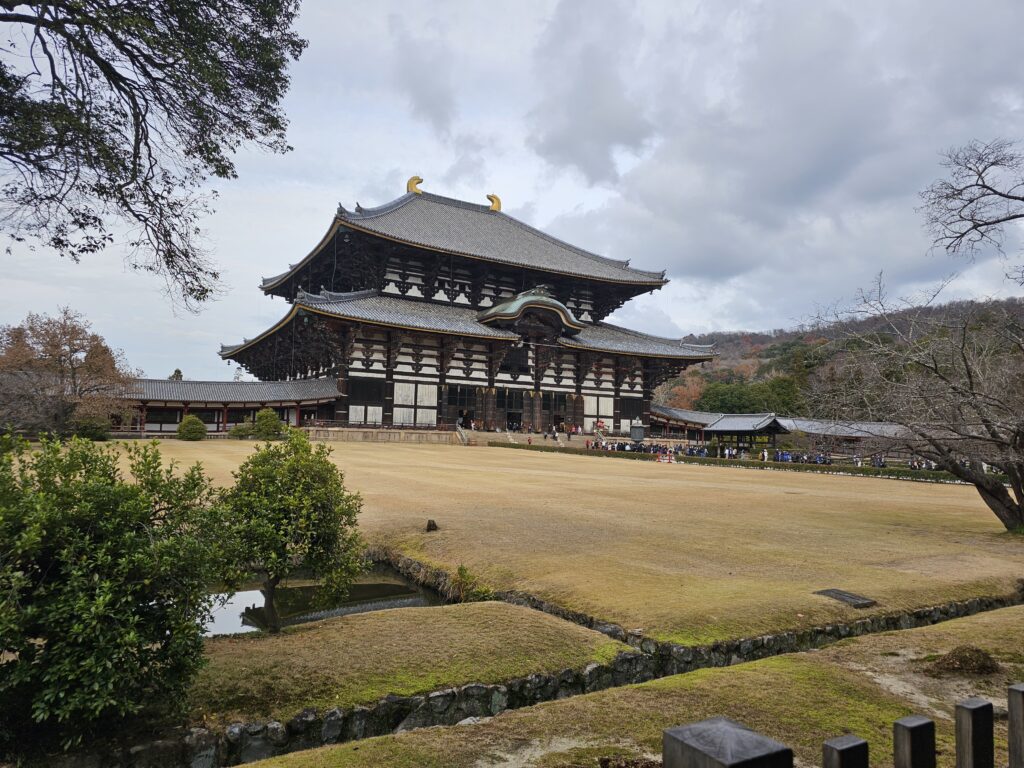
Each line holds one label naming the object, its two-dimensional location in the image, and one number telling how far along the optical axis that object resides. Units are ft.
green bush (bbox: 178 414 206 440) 110.32
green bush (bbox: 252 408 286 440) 105.19
